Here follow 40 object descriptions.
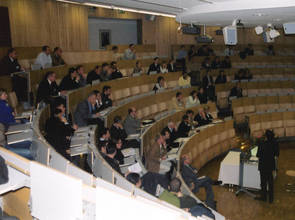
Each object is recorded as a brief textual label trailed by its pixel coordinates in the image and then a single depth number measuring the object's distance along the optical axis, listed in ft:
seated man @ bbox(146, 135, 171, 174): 18.39
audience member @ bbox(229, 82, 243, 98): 34.94
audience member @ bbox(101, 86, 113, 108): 22.54
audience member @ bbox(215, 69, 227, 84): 36.40
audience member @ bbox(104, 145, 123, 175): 14.65
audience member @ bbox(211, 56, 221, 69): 39.91
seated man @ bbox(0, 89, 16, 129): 14.26
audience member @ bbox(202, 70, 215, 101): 33.58
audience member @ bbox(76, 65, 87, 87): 23.36
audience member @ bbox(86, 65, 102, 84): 25.02
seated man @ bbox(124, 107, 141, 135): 21.94
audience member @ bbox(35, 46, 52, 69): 23.25
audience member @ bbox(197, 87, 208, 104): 30.86
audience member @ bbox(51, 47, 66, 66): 24.81
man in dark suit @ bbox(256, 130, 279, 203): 20.44
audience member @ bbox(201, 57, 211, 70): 39.09
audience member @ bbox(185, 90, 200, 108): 29.60
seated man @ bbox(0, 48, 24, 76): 20.63
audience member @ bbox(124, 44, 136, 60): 33.60
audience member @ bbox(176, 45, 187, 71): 38.62
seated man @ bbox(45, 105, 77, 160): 14.69
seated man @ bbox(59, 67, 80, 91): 21.36
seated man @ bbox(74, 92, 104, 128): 19.34
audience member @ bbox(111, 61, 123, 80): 27.66
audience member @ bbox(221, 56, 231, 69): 40.55
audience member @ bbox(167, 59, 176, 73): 35.27
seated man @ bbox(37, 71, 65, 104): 18.88
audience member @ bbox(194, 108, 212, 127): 28.17
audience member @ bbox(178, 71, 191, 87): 32.81
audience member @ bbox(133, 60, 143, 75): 31.35
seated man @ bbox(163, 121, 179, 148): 23.04
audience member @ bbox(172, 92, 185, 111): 28.86
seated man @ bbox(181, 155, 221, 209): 19.12
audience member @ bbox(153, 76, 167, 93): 29.84
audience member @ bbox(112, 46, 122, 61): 33.97
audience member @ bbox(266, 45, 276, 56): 46.39
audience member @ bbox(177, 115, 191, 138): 24.89
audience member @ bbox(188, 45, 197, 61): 42.37
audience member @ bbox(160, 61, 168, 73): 33.47
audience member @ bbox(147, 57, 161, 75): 32.42
